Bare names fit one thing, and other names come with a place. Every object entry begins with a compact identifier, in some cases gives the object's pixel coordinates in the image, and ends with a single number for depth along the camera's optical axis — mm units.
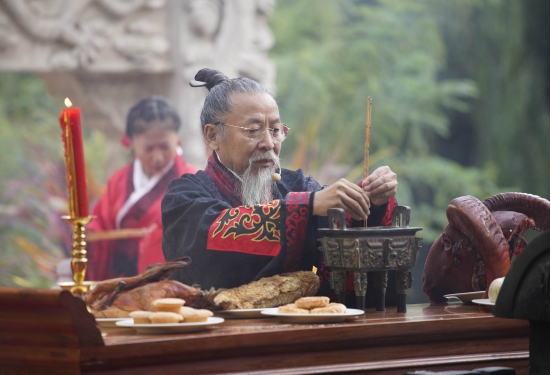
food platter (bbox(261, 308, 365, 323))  4384
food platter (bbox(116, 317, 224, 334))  4293
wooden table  4212
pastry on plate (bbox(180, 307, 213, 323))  4325
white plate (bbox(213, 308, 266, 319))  4525
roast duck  4473
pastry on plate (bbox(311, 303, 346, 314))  4405
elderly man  4677
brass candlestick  4376
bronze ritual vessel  4492
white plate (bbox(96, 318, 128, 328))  4453
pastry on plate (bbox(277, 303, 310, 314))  4416
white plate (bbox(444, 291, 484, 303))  4772
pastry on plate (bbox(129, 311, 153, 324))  4333
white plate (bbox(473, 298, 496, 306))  4557
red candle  4371
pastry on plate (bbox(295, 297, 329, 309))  4451
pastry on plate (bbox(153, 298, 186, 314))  4341
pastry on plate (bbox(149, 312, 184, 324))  4301
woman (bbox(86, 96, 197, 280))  8239
